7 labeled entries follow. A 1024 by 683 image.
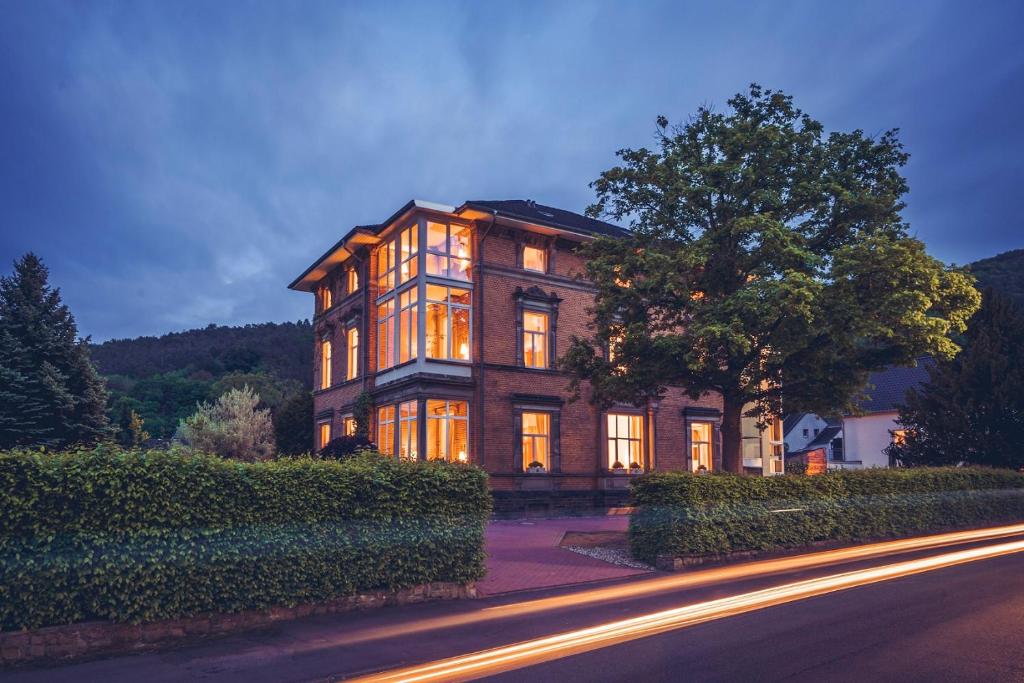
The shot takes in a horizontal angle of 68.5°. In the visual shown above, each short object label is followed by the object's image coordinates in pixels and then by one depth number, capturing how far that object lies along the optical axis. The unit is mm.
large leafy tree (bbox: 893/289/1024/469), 28156
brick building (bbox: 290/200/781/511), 26234
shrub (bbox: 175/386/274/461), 34125
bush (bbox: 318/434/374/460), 20844
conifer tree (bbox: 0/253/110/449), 26281
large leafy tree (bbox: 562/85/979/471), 16172
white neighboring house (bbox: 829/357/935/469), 48062
